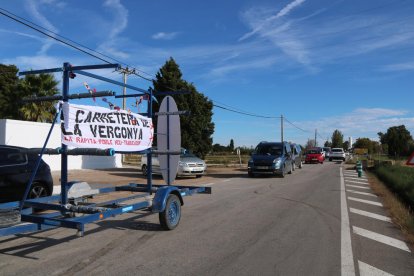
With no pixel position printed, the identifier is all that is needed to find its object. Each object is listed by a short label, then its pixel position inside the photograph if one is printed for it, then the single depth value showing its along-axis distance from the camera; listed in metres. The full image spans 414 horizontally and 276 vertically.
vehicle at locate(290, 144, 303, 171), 30.24
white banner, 6.34
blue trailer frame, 5.77
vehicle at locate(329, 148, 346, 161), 50.73
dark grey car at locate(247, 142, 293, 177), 22.03
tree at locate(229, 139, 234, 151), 122.10
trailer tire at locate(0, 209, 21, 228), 5.41
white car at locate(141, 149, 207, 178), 21.17
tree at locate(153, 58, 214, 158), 25.69
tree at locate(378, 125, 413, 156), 71.07
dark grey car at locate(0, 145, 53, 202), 8.88
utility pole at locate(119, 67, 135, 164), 29.70
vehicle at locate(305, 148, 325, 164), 44.53
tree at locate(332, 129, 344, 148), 118.44
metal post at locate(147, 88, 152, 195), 8.82
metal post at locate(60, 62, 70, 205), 6.37
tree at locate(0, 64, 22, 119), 34.11
